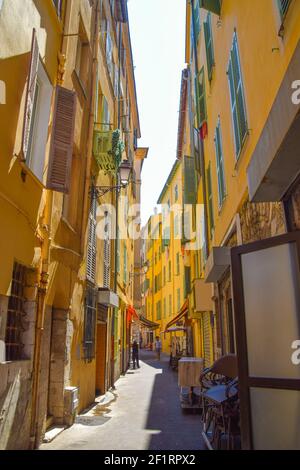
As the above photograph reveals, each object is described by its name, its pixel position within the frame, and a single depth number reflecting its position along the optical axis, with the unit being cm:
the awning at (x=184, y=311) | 2041
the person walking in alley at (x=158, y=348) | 2816
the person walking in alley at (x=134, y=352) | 2078
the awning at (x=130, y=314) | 2059
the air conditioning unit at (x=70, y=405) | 712
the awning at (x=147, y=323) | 2850
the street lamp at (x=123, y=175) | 1095
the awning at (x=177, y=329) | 2198
